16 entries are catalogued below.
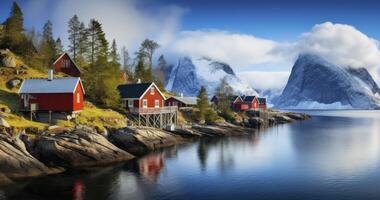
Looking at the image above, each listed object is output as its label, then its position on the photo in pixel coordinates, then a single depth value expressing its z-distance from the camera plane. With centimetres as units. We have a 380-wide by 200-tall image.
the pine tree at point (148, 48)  10634
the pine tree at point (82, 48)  8469
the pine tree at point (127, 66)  10439
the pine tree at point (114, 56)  8438
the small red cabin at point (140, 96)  6638
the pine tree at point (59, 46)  9612
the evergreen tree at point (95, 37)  8275
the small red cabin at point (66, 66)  7750
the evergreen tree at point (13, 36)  7550
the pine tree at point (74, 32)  9006
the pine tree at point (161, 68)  12471
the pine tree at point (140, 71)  9190
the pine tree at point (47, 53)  7869
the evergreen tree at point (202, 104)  8336
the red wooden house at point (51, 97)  5156
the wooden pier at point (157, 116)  6538
